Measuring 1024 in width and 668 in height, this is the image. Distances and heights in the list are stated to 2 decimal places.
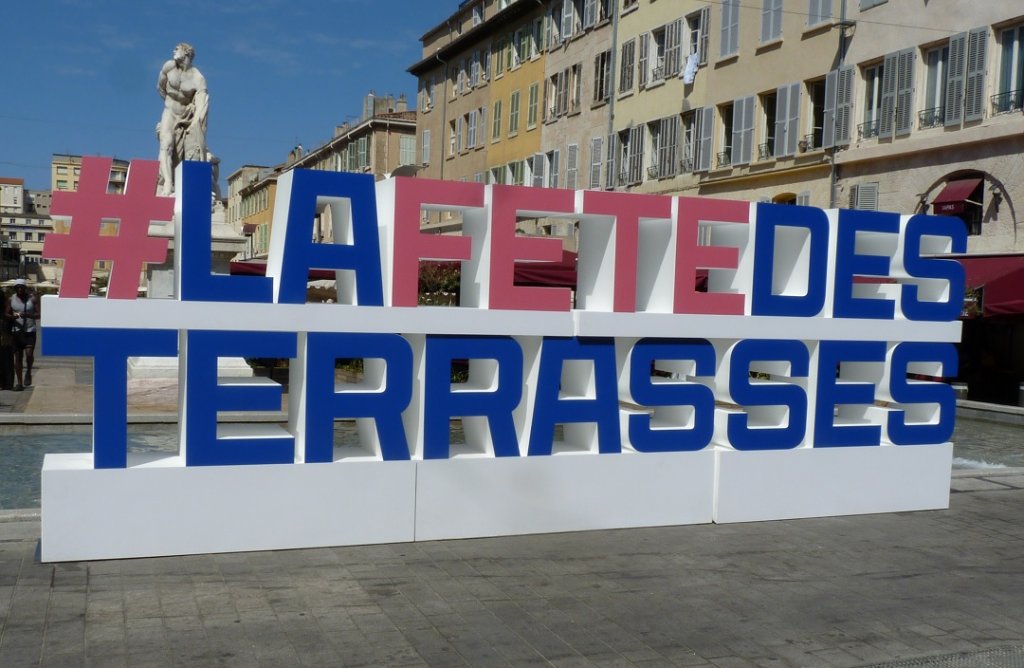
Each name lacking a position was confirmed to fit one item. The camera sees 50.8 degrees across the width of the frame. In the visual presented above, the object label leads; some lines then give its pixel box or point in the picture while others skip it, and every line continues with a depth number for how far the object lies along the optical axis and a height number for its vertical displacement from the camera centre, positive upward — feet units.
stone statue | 58.03 +9.08
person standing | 53.52 -2.60
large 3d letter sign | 23.98 -2.09
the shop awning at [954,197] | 71.72 +7.29
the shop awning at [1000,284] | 61.87 +1.38
